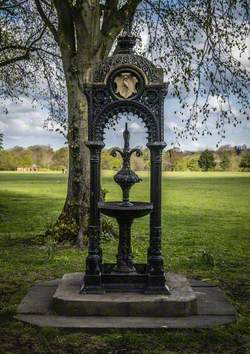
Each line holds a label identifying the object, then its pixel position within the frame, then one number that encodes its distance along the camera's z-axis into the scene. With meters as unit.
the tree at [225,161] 98.25
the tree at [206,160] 97.88
